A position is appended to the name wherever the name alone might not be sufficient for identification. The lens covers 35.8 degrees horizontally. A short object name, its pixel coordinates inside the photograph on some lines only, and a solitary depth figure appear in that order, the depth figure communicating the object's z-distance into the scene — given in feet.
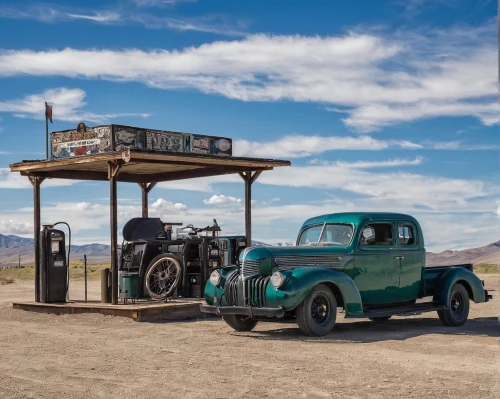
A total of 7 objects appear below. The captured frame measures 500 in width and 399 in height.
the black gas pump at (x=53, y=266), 58.65
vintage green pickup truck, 38.83
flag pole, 60.38
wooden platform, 50.47
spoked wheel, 56.70
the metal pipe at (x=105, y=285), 55.57
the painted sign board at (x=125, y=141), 55.26
